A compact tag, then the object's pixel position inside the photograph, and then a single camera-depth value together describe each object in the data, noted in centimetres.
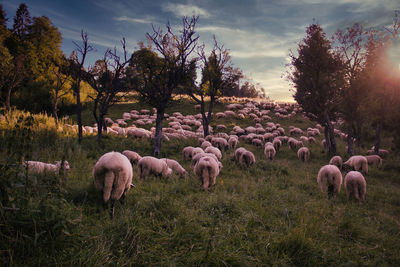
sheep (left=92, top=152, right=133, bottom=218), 381
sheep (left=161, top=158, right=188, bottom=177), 802
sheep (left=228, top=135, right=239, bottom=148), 1634
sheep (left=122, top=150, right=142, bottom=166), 902
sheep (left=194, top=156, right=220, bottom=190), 646
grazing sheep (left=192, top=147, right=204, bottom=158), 1045
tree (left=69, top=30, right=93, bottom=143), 1080
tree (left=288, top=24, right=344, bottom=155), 1588
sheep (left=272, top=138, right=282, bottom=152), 1684
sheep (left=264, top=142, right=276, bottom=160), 1354
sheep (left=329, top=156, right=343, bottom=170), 1178
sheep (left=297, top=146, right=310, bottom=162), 1371
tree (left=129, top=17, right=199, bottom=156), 1259
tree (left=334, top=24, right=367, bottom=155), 1617
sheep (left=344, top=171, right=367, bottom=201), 693
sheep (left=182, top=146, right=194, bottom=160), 1135
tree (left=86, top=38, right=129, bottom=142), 1195
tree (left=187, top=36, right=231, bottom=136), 1814
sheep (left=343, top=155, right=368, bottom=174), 1085
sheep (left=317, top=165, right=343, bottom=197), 700
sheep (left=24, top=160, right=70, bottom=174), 504
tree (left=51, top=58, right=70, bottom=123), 2157
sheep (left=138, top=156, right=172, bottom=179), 716
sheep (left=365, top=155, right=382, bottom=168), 1286
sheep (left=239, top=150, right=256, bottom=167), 1030
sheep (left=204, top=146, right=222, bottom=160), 1107
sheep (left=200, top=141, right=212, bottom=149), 1377
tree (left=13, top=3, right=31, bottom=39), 2591
